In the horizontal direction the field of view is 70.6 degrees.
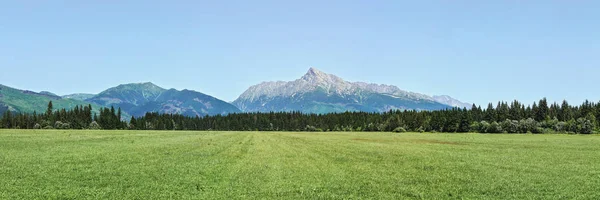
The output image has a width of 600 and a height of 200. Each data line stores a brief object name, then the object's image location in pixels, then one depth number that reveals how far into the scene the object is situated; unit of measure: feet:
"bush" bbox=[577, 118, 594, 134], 568.00
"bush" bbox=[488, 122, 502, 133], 614.09
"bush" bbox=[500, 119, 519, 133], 611.47
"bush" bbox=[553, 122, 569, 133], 593.01
